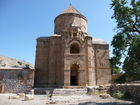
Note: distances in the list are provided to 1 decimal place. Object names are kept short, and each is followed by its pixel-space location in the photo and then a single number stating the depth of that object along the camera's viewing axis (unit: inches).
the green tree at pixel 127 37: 503.5
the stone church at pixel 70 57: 959.6
